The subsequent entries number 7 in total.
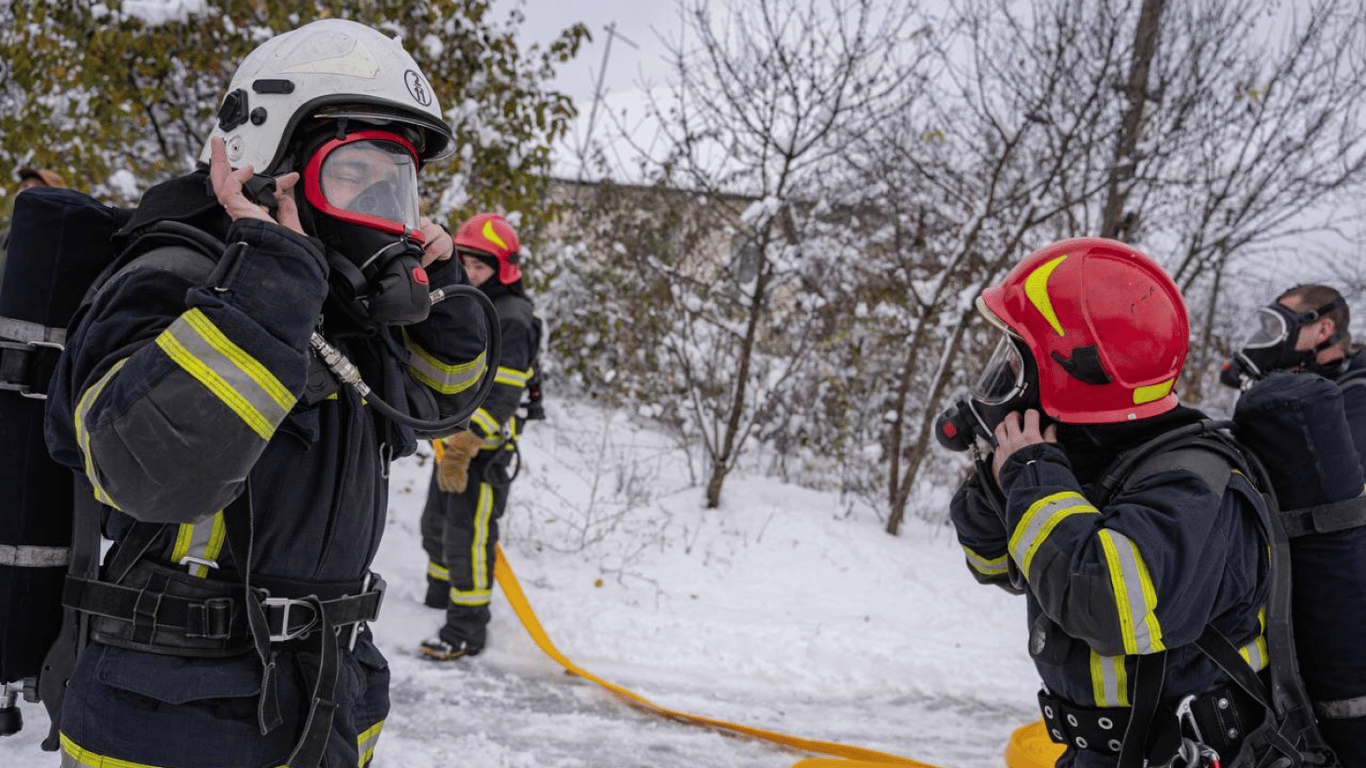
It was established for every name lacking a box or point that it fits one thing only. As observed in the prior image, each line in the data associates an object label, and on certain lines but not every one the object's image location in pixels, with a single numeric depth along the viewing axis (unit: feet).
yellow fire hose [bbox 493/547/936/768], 12.06
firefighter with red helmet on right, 5.96
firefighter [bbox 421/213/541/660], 15.94
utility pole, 25.46
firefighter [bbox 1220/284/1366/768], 6.72
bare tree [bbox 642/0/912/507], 23.38
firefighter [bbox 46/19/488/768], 4.54
